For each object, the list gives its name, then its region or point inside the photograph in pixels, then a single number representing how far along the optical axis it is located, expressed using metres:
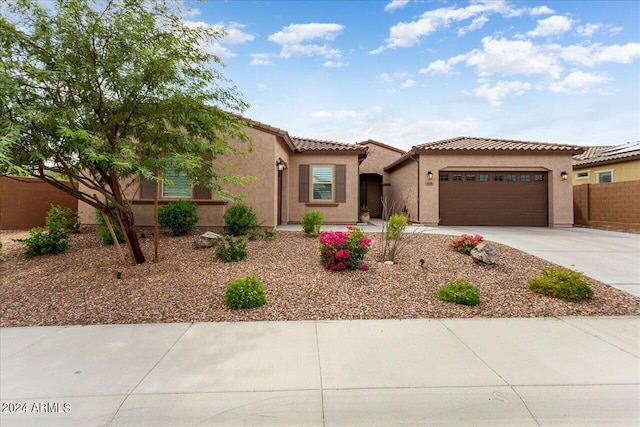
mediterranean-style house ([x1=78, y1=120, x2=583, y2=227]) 12.70
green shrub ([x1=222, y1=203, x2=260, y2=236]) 8.52
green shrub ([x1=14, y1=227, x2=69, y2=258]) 7.07
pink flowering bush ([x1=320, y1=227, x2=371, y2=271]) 5.75
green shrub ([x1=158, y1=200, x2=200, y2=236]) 8.45
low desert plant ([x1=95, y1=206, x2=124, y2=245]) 7.75
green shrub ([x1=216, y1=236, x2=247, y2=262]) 6.41
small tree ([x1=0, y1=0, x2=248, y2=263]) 4.52
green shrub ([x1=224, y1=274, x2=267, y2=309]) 4.41
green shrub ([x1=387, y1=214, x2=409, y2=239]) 6.79
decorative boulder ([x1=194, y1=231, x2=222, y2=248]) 7.40
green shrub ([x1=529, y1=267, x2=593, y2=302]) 4.65
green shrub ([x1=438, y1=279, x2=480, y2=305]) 4.55
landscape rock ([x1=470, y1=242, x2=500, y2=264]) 6.18
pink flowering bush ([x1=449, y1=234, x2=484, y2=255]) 6.79
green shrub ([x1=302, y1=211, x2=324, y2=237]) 8.78
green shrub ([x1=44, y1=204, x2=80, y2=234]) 7.48
